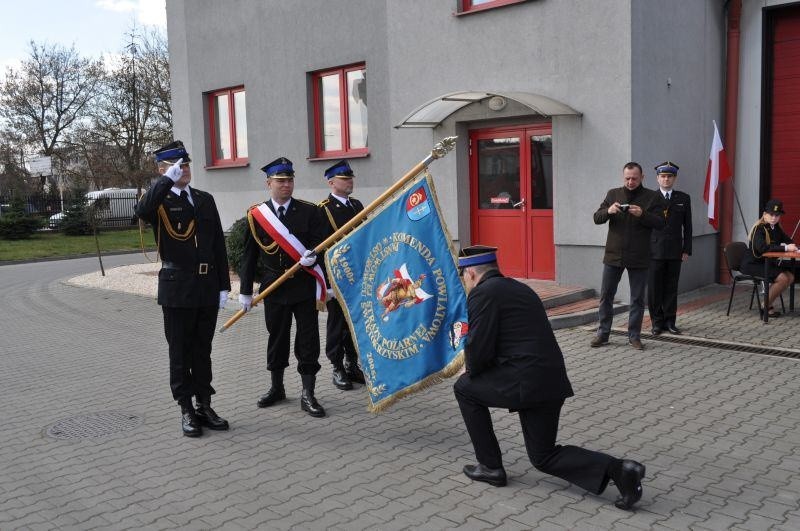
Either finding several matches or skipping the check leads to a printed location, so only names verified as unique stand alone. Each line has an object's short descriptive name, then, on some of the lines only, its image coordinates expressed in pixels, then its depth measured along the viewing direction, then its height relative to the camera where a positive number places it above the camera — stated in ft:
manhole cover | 19.45 -5.98
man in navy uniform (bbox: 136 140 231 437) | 18.67 -2.13
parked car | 118.32 -1.10
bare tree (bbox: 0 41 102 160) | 138.31 +19.46
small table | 29.78 -3.11
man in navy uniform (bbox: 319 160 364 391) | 22.21 -3.60
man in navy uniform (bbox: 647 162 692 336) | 28.30 -2.64
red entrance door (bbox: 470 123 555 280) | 36.70 -0.47
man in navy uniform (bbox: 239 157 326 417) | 20.18 -2.29
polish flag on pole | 33.63 +0.35
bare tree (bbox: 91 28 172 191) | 120.98 +14.37
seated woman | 30.89 -2.73
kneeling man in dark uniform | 13.74 -3.40
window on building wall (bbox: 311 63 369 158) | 46.93 +5.18
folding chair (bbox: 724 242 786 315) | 32.37 -3.25
